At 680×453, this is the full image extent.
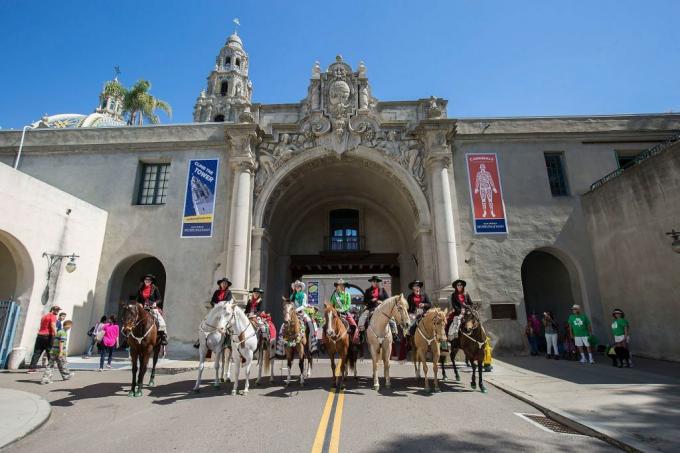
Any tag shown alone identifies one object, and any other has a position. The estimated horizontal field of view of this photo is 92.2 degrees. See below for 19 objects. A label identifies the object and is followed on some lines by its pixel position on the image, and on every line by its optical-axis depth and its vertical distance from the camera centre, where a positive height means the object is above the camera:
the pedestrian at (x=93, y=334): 14.64 -0.70
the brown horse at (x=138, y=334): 8.24 -0.40
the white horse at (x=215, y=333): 8.63 -0.42
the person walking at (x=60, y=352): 10.37 -1.01
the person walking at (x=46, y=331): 11.29 -0.40
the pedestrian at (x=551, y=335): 14.23 -0.90
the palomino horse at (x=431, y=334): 8.80 -0.51
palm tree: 31.56 +20.17
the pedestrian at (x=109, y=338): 12.69 -0.76
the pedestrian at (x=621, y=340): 11.68 -0.94
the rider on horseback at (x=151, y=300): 9.03 +0.51
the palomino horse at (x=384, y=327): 8.83 -0.31
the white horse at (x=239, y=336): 8.72 -0.50
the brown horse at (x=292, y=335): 8.93 -0.49
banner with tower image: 17.11 +6.15
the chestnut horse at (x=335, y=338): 8.81 -0.58
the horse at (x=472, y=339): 8.66 -0.64
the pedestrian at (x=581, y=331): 13.05 -0.70
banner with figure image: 16.77 +6.08
